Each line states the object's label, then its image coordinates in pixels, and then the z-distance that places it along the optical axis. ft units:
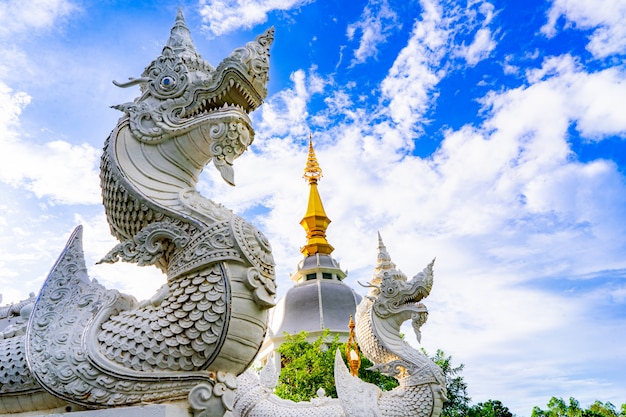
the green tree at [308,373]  56.34
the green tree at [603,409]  68.39
